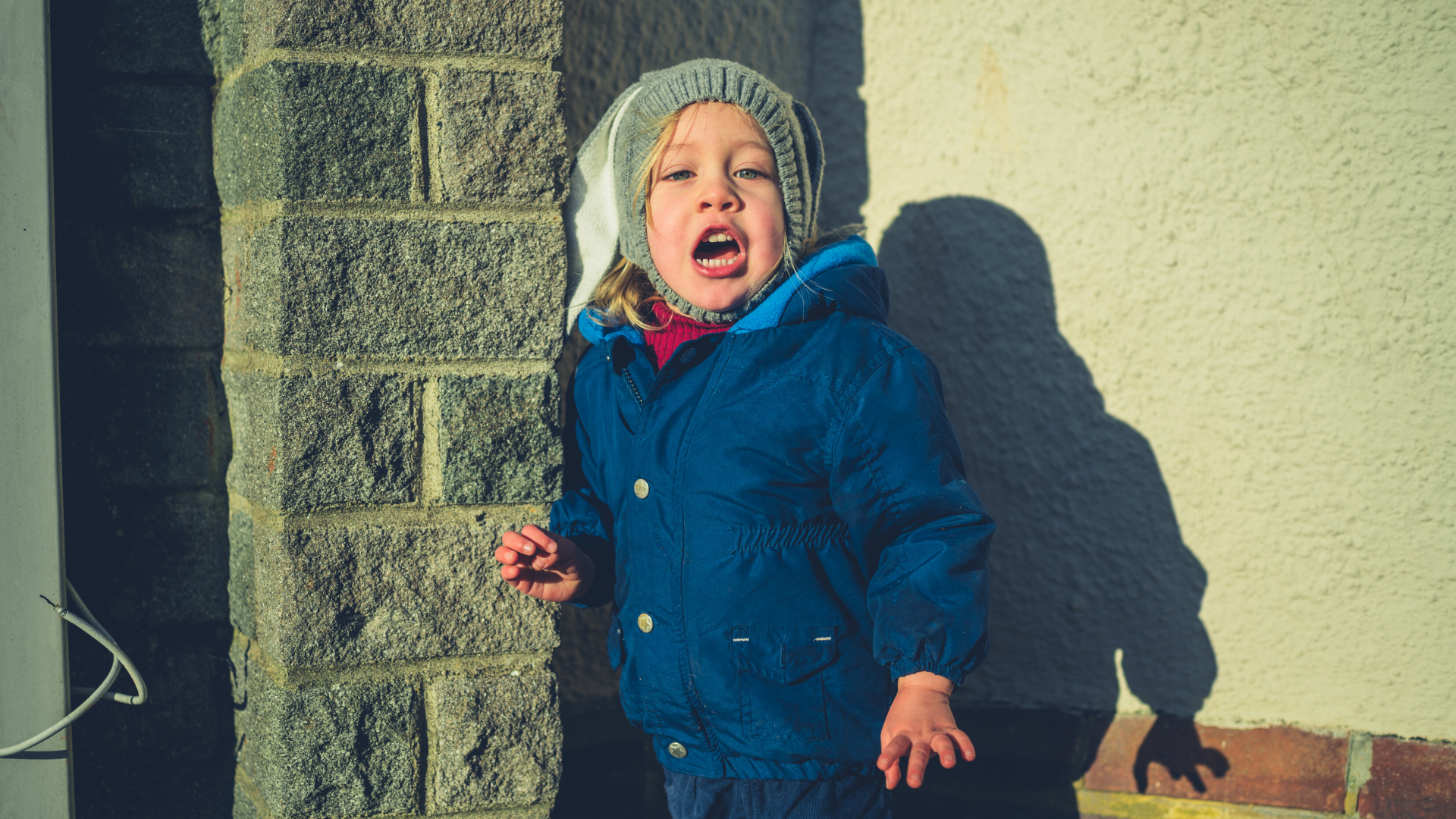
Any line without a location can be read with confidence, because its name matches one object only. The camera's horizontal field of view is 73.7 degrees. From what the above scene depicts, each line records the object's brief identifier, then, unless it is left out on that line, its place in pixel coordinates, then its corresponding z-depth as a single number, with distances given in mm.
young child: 1444
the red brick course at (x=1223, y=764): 2086
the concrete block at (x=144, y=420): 1734
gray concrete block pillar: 1562
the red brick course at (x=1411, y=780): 2018
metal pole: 1566
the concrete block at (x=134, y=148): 1710
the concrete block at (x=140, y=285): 1724
